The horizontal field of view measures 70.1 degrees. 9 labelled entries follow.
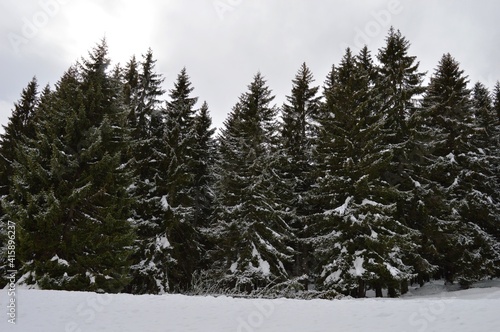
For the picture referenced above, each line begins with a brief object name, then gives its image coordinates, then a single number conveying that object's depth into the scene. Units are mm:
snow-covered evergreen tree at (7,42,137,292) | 12898
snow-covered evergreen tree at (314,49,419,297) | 16094
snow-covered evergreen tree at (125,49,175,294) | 18625
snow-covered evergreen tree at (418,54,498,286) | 19547
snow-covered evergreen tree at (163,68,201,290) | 19891
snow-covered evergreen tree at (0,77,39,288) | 21422
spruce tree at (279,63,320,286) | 21600
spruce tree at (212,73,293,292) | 18344
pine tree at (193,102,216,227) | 24078
